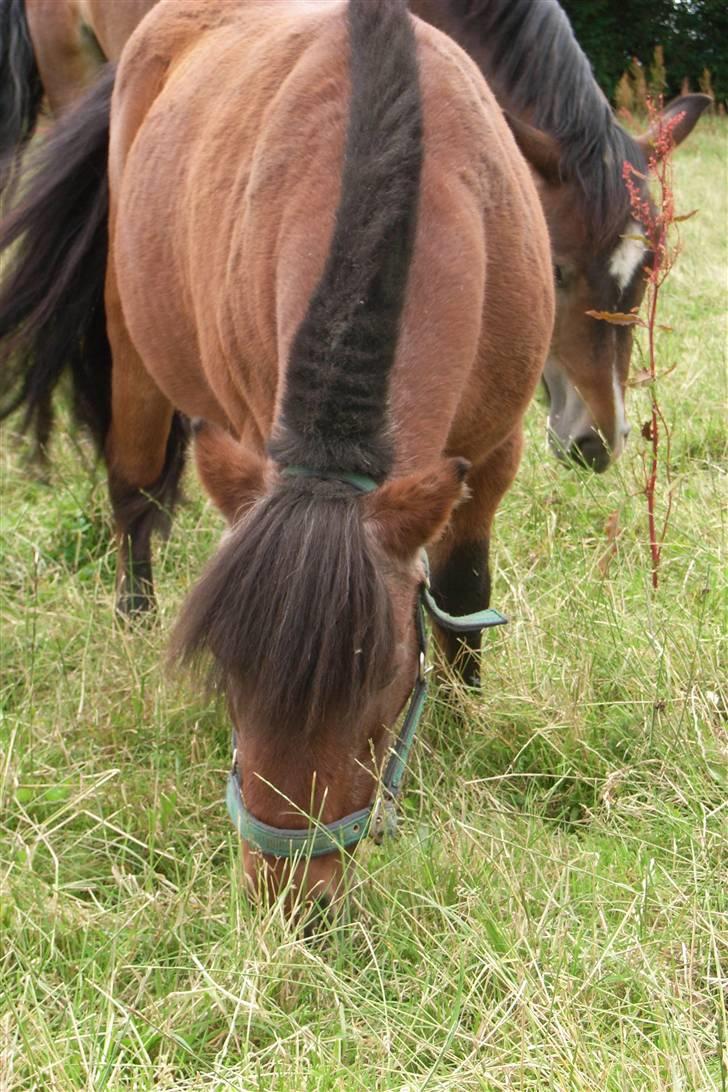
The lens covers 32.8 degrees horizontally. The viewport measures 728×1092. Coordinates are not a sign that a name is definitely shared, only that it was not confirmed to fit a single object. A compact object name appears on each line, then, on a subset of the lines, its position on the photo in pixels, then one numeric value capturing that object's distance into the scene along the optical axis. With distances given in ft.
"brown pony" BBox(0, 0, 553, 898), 6.74
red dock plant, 11.30
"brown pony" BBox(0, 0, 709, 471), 15.67
